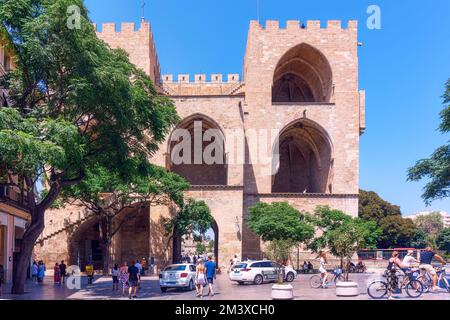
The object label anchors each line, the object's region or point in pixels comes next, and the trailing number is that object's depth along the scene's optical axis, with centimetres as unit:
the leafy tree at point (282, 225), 3120
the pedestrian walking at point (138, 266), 1810
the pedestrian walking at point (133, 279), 1767
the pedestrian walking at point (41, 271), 2536
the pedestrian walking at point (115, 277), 2067
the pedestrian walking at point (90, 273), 2383
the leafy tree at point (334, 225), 3127
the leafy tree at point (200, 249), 7778
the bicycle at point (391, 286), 1460
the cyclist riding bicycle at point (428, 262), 1558
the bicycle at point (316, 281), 2012
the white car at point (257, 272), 2309
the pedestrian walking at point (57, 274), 2470
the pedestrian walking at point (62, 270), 2520
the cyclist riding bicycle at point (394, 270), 1460
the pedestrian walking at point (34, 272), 2592
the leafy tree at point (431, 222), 9344
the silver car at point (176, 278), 1989
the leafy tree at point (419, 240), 5677
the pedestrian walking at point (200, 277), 1692
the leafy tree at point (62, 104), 1520
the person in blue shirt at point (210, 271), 1778
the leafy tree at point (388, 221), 5512
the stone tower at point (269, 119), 3503
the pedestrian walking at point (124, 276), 1902
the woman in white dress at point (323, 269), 1903
